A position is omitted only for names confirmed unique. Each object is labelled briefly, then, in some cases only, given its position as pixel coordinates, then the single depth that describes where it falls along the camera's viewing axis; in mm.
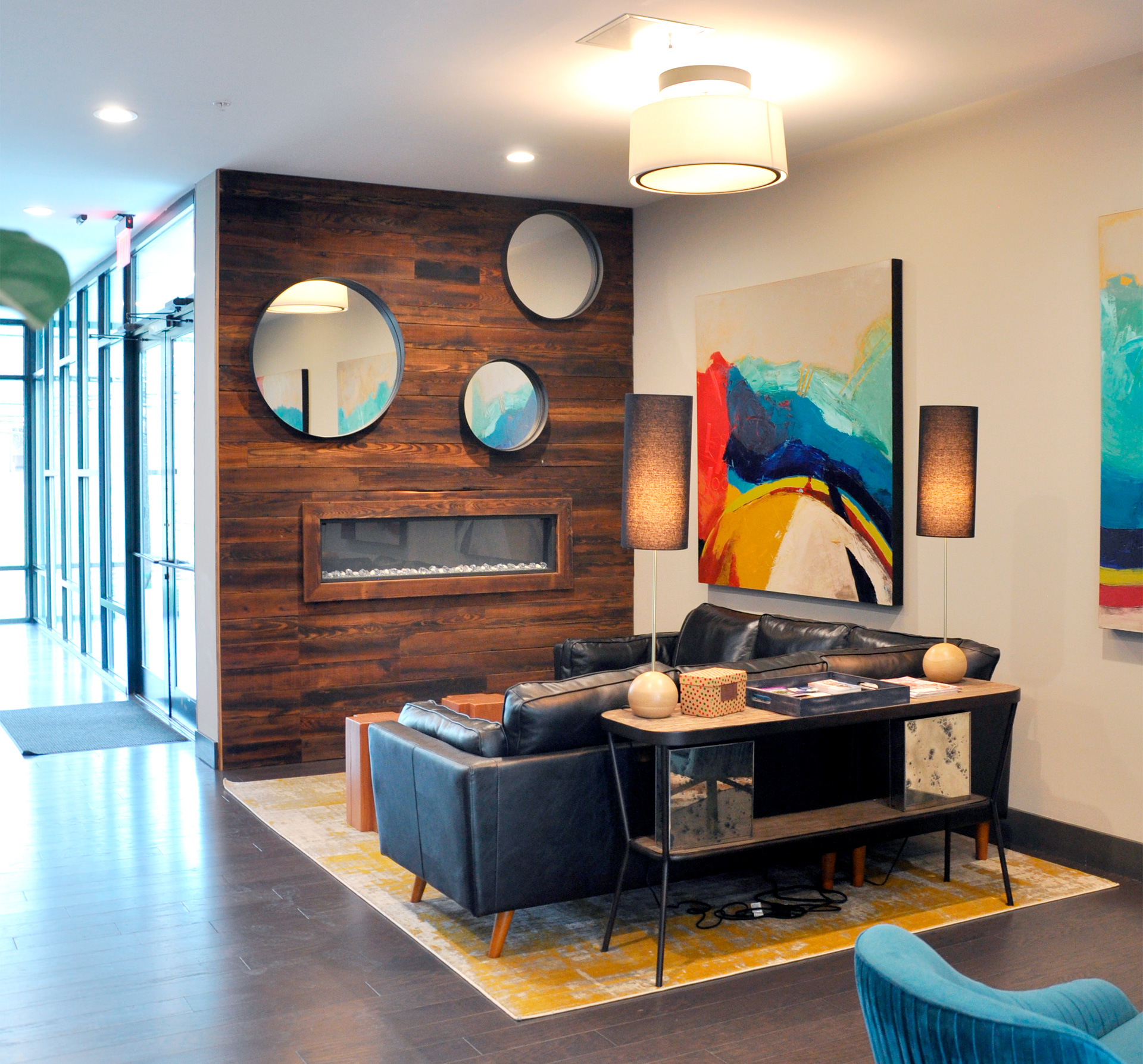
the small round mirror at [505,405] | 6684
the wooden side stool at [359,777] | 4926
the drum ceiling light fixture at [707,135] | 3988
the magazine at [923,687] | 4055
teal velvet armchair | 1539
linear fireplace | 6324
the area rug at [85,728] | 6586
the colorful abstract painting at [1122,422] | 4258
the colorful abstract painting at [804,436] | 5336
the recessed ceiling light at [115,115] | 4914
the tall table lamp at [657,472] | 3840
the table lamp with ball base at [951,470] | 4410
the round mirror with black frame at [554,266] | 6793
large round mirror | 6168
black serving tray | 3699
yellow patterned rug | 3447
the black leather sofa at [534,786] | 3510
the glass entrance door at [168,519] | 6695
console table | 3482
